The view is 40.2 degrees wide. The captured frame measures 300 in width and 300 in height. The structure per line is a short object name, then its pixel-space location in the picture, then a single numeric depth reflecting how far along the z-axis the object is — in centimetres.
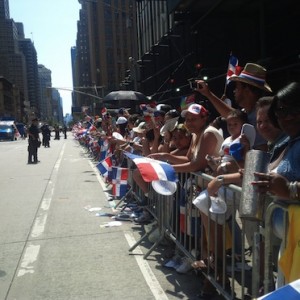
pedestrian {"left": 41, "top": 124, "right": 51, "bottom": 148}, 3216
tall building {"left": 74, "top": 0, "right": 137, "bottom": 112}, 11569
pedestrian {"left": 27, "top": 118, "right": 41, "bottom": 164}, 1878
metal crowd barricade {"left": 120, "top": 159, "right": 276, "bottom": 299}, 340
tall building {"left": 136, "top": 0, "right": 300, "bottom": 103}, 1179
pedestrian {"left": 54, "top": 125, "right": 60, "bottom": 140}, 5201
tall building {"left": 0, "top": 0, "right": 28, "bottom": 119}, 17712
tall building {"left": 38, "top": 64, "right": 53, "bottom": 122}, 4378
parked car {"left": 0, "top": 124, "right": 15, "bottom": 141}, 6544
